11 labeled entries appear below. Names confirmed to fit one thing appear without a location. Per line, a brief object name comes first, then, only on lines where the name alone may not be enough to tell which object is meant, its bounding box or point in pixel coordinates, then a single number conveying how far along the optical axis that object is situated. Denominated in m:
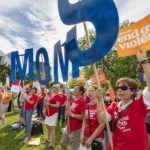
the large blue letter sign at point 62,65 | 3.38
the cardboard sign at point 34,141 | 4.73
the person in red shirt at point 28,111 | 4.79
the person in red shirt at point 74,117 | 2.99
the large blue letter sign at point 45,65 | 3.86
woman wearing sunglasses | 1.76
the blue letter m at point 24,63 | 4.12
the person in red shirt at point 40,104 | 7.59
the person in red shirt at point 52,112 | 4.21
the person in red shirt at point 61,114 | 6.84
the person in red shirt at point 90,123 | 2.45
